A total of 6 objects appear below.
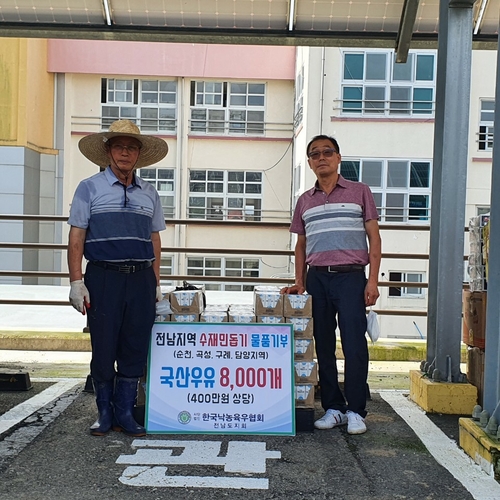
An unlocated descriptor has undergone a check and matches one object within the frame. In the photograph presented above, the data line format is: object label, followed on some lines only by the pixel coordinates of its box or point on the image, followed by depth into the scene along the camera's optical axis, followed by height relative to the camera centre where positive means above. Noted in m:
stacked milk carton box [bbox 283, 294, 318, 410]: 4.96 -0.76
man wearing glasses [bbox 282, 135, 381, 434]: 4.90 -0.25
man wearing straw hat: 4.58 -0.33
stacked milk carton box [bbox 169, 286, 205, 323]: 4.97 -0.58
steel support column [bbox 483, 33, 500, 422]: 4.02 -0.40
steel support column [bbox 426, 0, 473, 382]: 5.48 +0.33
